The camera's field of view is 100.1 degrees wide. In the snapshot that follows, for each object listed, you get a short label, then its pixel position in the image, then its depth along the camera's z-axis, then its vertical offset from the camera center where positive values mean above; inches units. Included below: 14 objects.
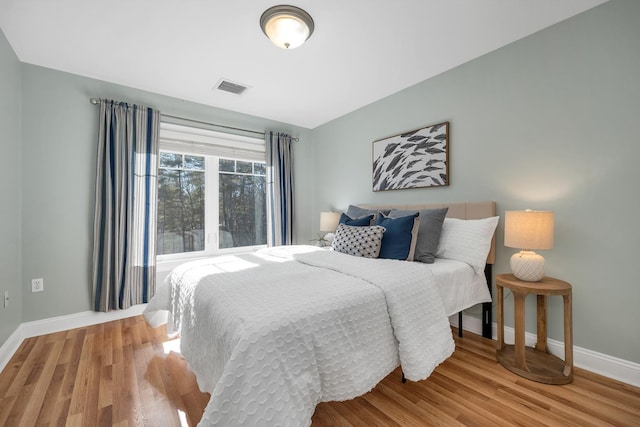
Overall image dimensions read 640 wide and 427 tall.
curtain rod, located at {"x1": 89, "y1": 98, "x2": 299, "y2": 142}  104.2 +45.9
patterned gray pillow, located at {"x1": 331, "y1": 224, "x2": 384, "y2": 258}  87.2 -9.2
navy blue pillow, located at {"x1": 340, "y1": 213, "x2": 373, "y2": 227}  100.7 -2.7
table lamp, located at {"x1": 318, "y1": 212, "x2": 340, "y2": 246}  140.9 -3.6
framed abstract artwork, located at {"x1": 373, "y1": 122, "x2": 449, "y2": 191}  103.5 +23.0
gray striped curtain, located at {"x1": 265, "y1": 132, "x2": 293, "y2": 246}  152.1 +14.4
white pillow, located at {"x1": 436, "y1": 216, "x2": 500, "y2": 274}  82.0 -9.0
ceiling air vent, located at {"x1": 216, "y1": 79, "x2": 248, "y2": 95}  111.6 +55.5
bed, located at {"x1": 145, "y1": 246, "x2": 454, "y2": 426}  38.3 -21.4
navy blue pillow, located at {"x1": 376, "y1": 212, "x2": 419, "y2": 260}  83.9 -8.0
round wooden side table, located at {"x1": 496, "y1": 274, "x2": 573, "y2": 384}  66.7 -34.9
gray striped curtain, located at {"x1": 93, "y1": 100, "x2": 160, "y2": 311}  104.4 +4.0
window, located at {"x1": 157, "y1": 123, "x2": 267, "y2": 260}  126.2 +11.8
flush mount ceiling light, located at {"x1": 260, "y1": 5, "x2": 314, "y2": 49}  70.8 +52.4
